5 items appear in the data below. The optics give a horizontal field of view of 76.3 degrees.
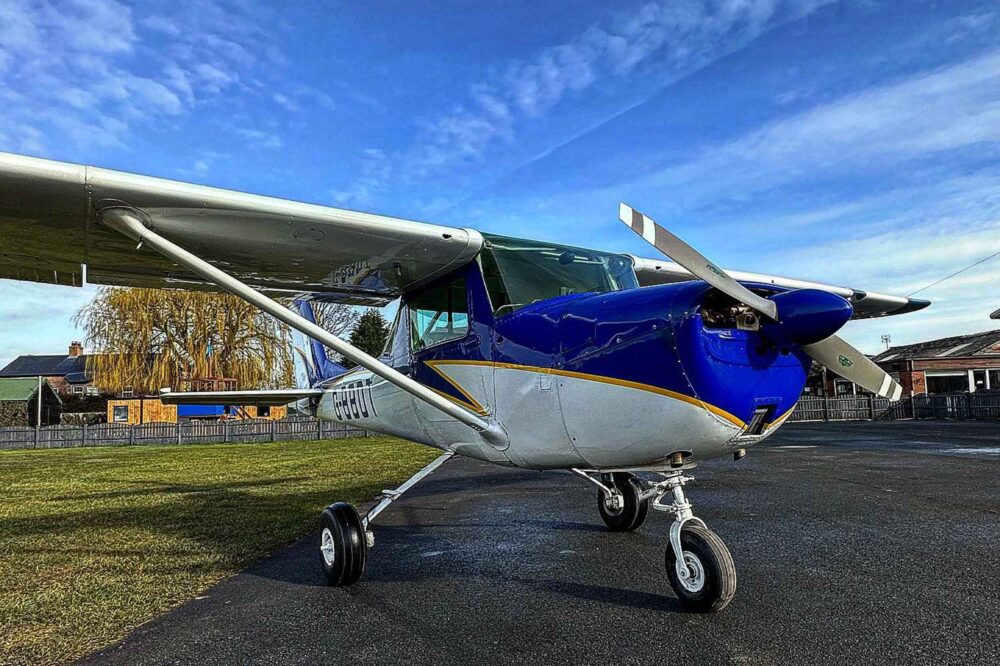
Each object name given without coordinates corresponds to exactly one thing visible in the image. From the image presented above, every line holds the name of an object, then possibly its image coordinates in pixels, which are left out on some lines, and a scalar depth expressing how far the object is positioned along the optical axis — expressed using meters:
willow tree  37.53
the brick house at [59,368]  70.25
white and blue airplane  3.54
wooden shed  38.56
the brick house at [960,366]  41.12
